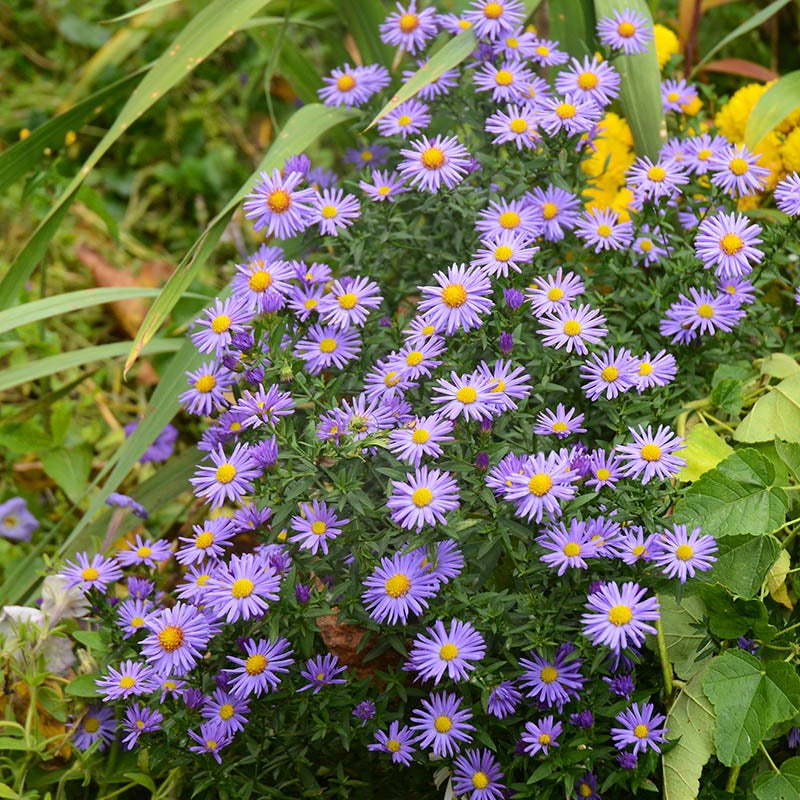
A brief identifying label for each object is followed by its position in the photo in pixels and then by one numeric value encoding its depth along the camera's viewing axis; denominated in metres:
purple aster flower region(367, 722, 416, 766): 1.31
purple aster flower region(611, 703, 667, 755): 1.30
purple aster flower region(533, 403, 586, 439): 1.32
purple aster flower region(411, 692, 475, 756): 1.30
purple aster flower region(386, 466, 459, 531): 1.28
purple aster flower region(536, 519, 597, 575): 1.28
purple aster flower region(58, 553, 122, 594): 1.37
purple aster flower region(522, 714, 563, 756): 1.30
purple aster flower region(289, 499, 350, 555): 1.31
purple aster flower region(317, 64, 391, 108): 1.47
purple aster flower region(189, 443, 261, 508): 1.32
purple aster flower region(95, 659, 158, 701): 1.34
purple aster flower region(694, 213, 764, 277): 1.36
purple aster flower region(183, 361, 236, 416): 1.37
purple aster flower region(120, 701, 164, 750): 1.34
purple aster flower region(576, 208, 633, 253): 1.39
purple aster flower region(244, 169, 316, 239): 1.38
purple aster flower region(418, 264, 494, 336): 1.33
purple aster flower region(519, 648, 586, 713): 1.30
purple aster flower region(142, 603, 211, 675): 1.32
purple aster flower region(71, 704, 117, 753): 1.39
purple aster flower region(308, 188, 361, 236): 1.39
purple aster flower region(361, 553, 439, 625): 1.29
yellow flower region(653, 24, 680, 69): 1.56
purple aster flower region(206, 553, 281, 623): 1.31
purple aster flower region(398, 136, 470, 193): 1.38
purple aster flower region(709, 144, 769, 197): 1.40
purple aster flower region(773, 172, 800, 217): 1.37
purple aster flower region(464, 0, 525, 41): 1.43
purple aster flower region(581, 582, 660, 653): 1.28
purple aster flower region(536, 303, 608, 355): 1.34
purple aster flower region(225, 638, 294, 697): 1.31
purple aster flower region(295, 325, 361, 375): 1.36
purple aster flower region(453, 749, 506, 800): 1.31
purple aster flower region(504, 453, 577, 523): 1.29
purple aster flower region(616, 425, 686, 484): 1.31
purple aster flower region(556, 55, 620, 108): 1.41
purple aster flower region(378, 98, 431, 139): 1.42
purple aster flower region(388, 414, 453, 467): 1.29
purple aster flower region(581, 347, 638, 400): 1.34
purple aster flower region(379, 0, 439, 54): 1.46
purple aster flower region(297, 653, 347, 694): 1.32
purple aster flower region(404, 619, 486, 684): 1.29
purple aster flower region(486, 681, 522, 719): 1.30
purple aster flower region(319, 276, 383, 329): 1.36
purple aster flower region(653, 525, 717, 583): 1.30
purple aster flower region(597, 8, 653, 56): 1.44
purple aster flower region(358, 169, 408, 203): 1.41
